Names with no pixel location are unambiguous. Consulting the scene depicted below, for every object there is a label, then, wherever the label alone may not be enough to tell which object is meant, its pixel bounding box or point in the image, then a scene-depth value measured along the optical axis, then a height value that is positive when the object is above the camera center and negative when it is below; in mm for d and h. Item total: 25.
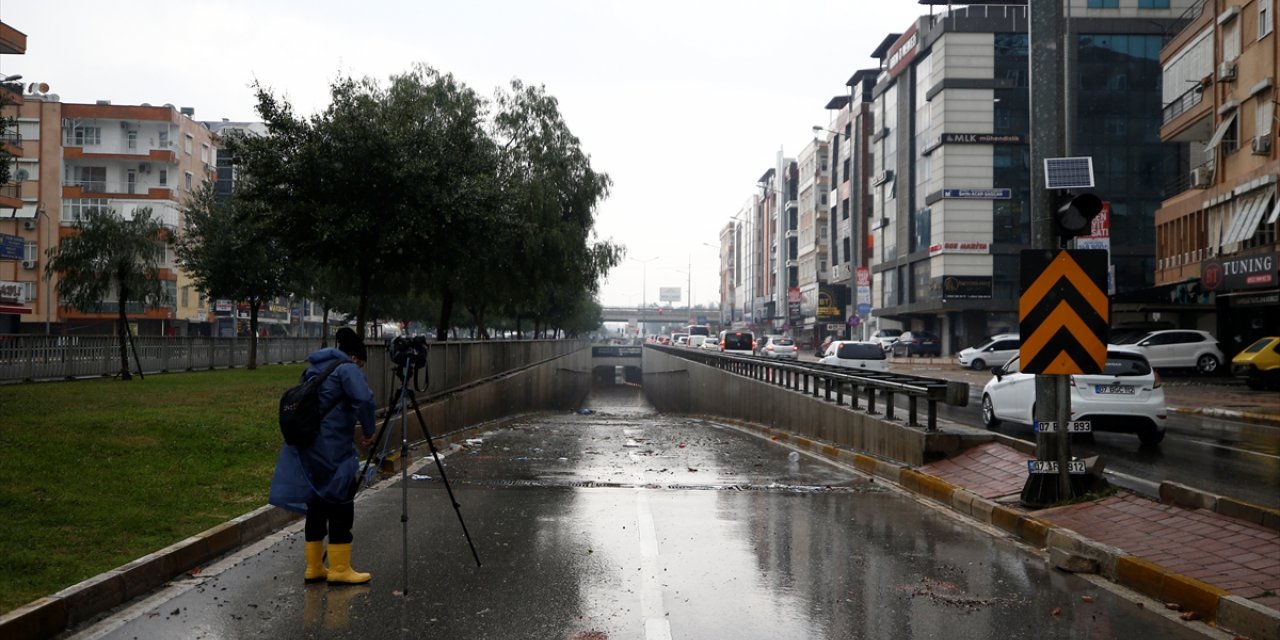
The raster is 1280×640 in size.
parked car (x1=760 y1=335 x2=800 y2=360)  55372 -756
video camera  7620 -147
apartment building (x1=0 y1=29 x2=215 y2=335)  64250 +9908
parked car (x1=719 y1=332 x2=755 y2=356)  64500 -470
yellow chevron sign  9648 +214
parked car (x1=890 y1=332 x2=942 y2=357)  65500 -588
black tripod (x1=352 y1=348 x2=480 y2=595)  7336 -283
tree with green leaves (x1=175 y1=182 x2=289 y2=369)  38062 +2583
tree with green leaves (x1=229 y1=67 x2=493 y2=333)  21688 +3003
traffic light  9633 +1078
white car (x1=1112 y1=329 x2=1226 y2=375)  39000 -531
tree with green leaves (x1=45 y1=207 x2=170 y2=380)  31188 +2044
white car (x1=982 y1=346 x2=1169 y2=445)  16359 -927
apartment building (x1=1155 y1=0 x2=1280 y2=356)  33812 +5385
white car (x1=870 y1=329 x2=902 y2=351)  67438 -124
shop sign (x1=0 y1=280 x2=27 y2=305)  47516 +1634
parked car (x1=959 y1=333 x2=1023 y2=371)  46438 -745
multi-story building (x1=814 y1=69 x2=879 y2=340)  85750 +12587
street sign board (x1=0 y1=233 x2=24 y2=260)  32831 +2516
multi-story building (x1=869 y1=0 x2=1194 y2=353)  63375 +11427
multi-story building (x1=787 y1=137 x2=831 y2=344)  100625 +9398
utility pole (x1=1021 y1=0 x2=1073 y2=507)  9867 +1754
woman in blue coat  7062 -889
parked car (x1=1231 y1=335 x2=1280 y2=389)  30281 -761
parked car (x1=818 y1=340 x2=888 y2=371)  37312 -692
